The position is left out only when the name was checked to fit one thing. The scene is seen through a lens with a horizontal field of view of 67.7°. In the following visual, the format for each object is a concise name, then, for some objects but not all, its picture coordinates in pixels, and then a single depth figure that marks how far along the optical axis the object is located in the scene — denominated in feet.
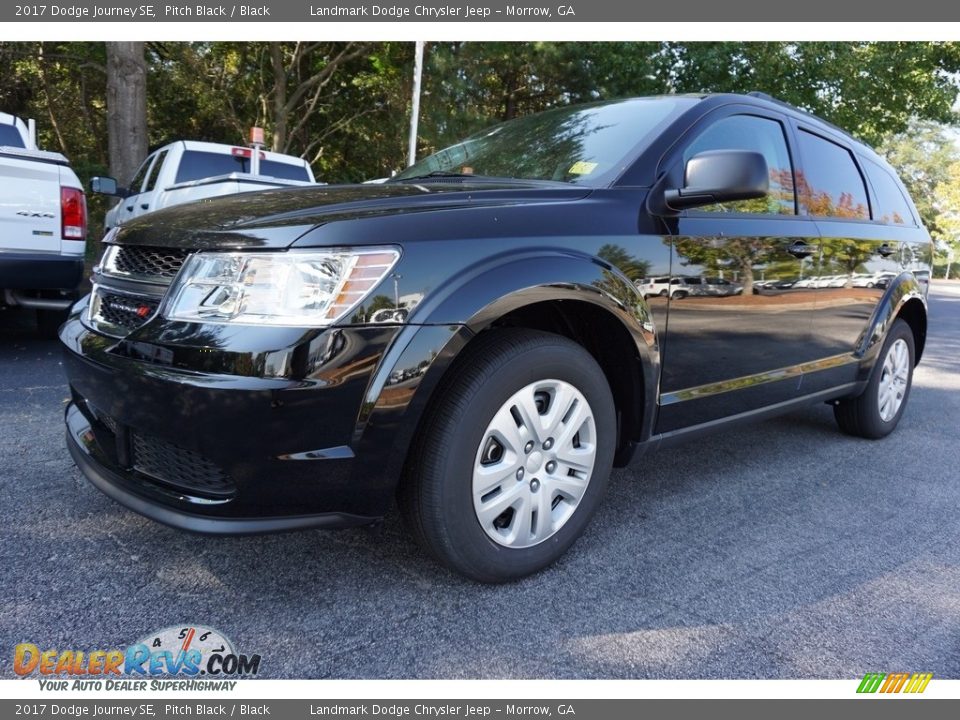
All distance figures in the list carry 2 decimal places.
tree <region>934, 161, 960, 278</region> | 174.60
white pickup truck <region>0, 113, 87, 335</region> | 15.67
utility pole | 31.94
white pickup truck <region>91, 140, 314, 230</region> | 24.11
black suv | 6.11
